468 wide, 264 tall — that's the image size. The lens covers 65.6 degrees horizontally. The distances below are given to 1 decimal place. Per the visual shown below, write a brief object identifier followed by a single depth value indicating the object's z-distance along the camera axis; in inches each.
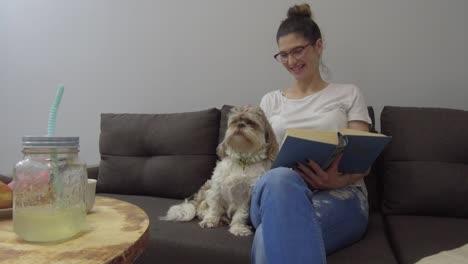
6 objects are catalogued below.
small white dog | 66.9
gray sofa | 54.8
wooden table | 23.8
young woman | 41.2
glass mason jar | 26.8
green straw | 28.8
